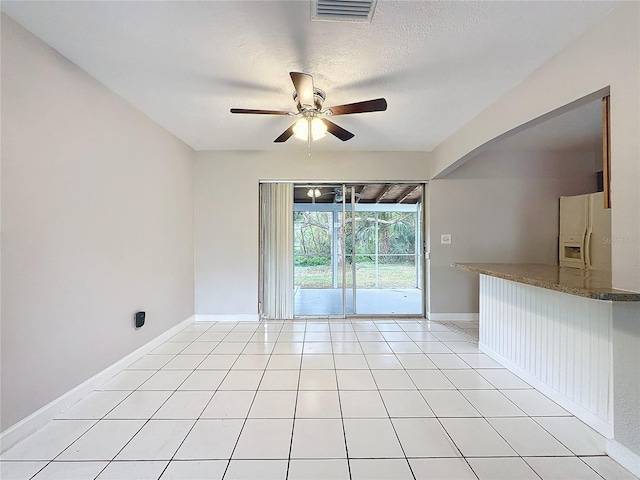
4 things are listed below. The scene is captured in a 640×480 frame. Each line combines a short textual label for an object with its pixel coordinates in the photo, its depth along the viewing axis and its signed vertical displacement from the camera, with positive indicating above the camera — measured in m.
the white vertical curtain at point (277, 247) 4.20 -0.09
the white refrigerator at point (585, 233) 3.32 +0.09
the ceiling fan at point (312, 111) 1.94 +1.02
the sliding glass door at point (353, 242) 4.37 -0.03
